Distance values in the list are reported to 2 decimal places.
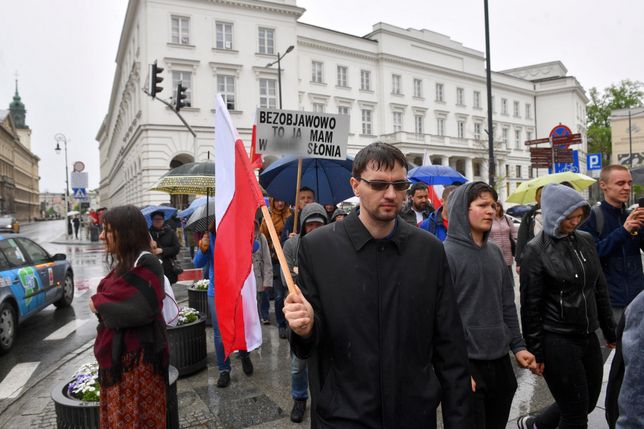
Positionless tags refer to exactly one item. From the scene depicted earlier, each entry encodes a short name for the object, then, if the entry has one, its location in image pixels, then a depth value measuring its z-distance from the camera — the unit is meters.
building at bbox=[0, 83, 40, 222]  94.31
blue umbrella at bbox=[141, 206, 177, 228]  8.53
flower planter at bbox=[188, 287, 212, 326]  7.29
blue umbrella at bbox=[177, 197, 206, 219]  8.98
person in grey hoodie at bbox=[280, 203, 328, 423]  4.11
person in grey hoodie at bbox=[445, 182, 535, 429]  2.84
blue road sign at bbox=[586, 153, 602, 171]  17.60
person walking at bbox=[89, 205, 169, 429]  2.89
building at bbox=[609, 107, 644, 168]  46.91
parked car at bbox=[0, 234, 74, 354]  6.79
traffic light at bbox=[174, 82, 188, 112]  14.70
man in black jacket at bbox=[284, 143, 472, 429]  1.97
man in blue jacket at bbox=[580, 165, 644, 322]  3.76
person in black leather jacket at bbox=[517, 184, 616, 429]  2.97
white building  30.81
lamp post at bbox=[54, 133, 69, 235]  35.01
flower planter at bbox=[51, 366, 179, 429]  3.13
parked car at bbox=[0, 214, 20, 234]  29.59
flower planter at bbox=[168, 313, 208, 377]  5.13
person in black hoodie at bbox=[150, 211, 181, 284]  7.77
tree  60.72
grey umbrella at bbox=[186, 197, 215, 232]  5.26
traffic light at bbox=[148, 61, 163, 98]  14.03
